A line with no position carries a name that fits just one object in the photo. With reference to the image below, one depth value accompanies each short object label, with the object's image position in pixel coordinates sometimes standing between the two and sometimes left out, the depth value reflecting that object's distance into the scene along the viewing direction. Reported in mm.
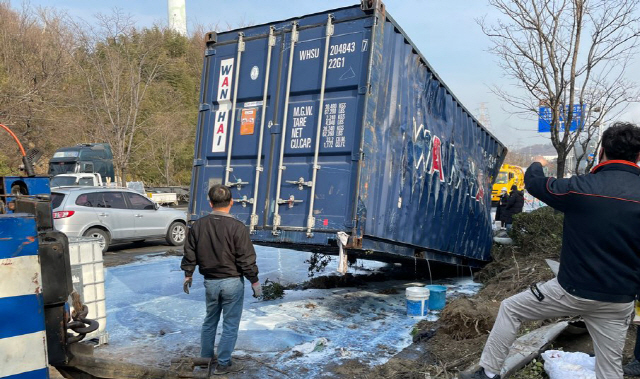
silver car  9891
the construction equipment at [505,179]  26794
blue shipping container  5148
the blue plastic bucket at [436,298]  6176
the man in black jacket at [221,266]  4078
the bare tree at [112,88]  21609
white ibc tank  4668
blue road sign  8732
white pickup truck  16984
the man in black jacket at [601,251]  2666
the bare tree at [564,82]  8320
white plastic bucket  5891
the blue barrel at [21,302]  2299
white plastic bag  3355
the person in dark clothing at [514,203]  12969
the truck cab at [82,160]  20344
